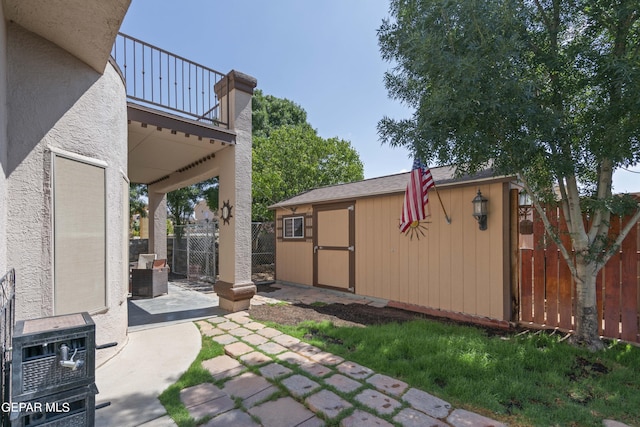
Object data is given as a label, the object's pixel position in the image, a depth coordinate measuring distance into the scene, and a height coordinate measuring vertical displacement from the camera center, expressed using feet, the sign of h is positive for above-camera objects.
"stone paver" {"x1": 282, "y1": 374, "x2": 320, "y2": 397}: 8.75 -5.05
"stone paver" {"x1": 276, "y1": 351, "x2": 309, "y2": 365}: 10.85 -5.21
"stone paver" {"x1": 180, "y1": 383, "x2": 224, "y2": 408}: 8.44 -5.11
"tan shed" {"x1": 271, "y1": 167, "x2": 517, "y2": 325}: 16.11 -2.19
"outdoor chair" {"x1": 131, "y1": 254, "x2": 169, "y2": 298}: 21.70 -4.58
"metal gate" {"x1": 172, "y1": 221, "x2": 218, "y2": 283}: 30.58 -3.96
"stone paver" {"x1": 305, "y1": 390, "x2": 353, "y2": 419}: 7.79 -4.99
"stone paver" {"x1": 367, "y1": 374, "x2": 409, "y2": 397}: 8.79 -5.07
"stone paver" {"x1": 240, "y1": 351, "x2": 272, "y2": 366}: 10.87 -5.21
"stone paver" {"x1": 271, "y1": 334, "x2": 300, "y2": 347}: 12.74 -5.32
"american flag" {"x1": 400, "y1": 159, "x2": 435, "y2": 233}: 17.72 +1.20
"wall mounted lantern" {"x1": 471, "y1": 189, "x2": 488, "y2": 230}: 16.11 +0.28
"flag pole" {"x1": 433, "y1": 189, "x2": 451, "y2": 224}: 18.09 -0.03
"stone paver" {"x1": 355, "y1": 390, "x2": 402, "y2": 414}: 7.89 -5.01
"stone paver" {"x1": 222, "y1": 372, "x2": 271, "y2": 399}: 8.84 -5.13
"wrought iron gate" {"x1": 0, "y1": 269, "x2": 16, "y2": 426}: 4.67 -2.24
